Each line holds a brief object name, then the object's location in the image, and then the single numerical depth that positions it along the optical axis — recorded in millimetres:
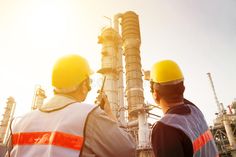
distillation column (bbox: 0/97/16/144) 32188
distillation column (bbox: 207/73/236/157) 25625
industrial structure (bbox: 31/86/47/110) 32062
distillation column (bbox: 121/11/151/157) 23750
